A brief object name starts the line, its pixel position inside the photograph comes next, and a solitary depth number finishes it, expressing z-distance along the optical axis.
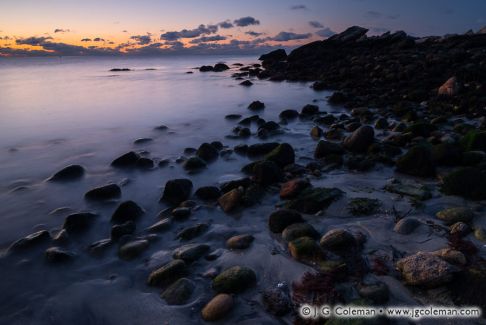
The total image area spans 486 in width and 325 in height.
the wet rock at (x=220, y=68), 41.38
